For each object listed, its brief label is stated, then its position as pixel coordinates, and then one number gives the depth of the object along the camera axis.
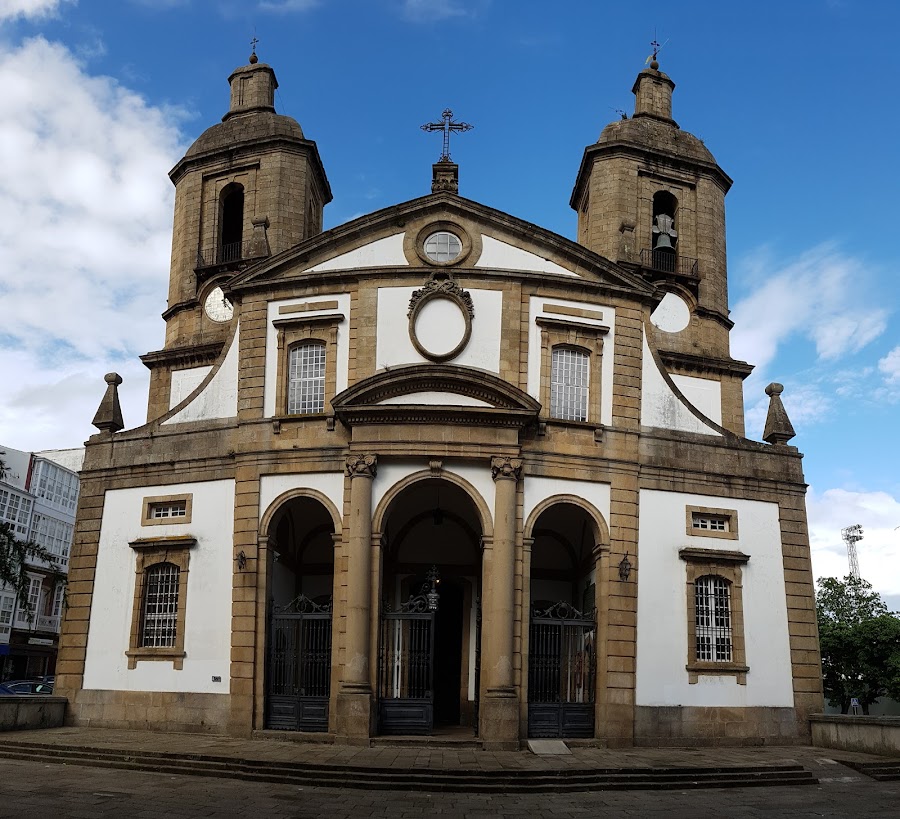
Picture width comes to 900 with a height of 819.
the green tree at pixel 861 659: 41.81
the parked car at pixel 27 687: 34.25
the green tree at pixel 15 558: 23.50
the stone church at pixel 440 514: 22.62
